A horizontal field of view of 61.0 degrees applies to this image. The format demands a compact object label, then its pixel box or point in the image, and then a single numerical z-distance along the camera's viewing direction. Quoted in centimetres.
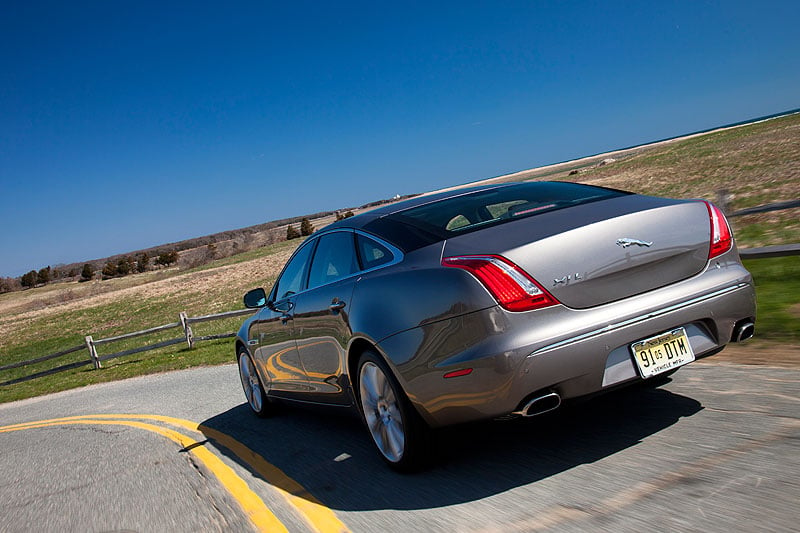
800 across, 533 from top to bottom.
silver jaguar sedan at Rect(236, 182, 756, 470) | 329
